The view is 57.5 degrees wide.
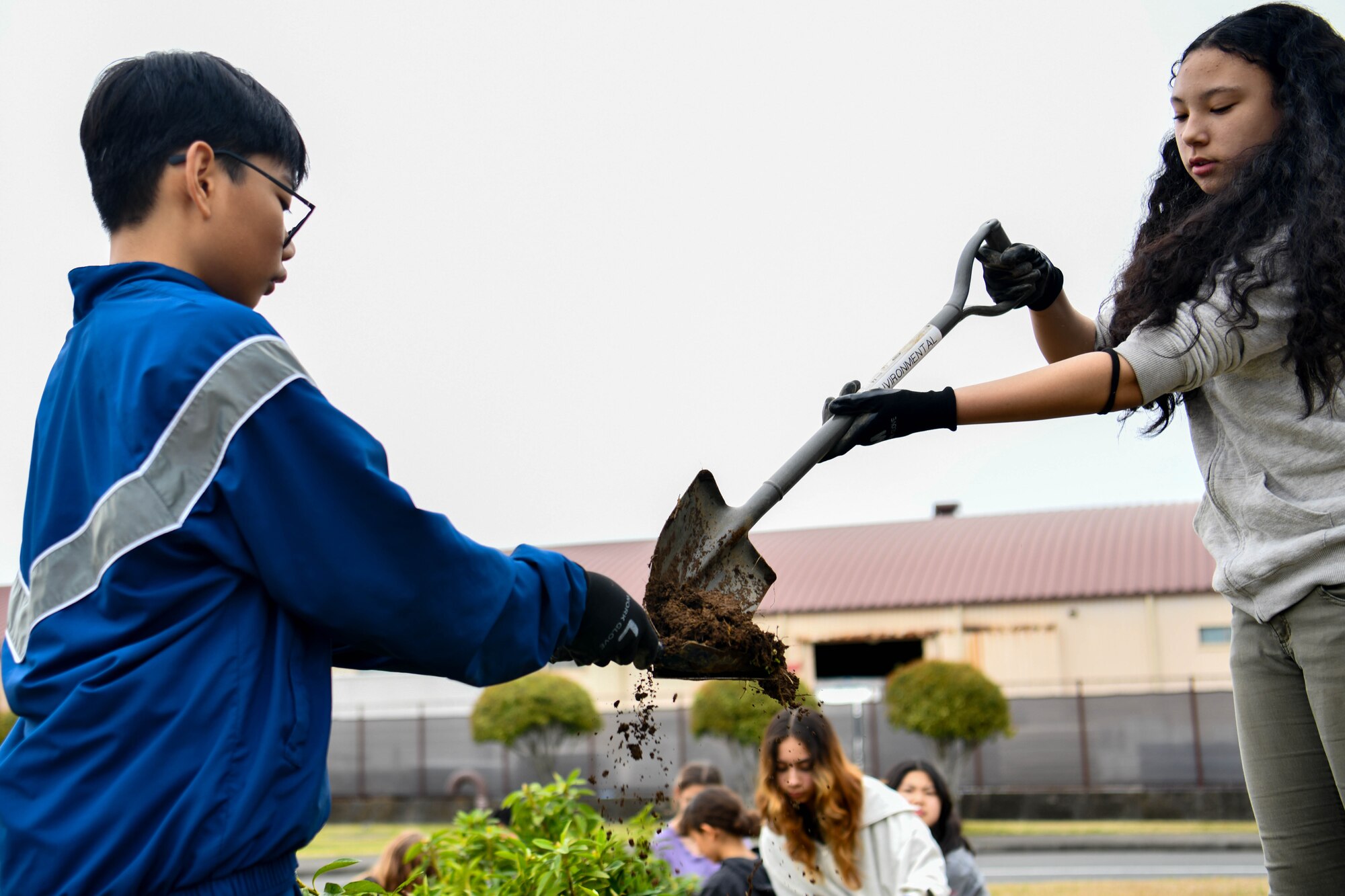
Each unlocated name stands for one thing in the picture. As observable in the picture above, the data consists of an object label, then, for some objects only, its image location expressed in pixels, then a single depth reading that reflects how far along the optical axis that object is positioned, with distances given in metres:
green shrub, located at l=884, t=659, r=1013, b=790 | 19.48
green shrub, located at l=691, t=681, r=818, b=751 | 19.59
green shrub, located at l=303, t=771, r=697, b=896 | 2.85
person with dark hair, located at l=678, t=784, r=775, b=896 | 6.07
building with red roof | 23.72
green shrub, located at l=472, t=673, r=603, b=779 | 21.84
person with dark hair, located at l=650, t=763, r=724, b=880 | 5.83
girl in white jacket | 4.85
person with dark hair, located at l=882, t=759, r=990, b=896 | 5.61
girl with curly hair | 2.14
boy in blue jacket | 1.50
